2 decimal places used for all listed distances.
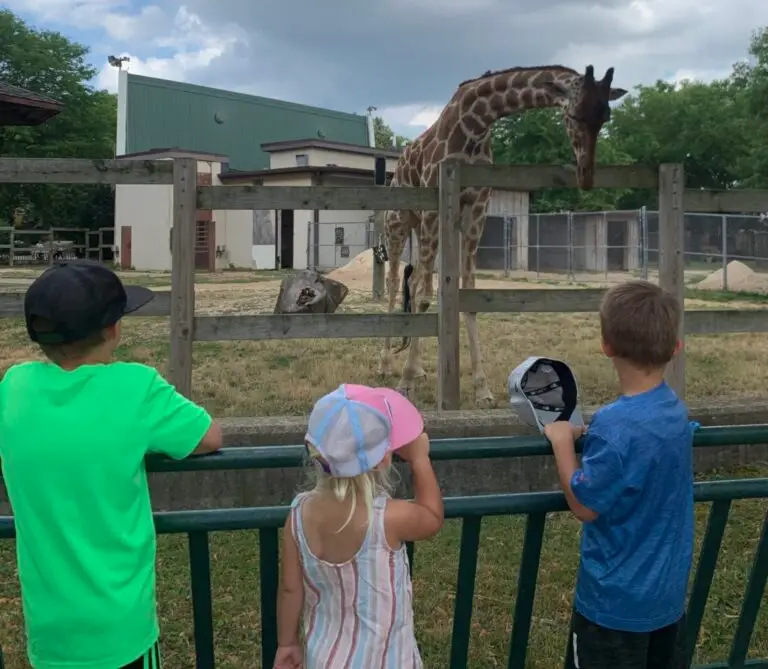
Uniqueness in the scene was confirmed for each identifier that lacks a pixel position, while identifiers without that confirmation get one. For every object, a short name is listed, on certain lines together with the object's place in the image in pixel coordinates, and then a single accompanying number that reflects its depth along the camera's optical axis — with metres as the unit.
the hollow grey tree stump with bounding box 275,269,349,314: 10.86
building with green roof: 35.88
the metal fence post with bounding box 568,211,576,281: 22.00
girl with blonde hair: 1.84
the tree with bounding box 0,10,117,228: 37.72
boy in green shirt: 1.86
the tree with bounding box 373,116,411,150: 70.90
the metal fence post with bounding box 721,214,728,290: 17.27
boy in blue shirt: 2.01
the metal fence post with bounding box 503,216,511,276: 24.97
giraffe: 5.99
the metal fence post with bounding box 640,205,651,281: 18.06
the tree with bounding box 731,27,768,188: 33.12
